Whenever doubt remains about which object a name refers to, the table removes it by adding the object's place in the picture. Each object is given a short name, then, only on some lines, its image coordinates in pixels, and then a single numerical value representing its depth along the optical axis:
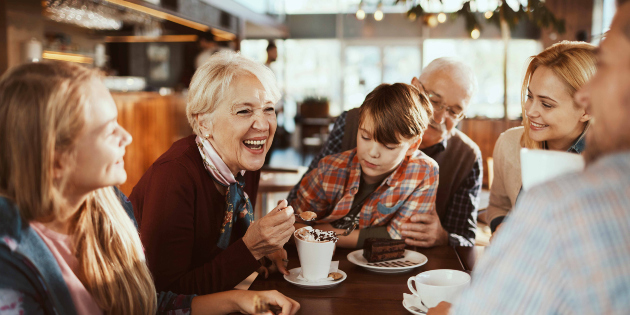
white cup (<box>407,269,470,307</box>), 1.07
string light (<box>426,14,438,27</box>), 5.39
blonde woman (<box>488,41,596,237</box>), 1.71
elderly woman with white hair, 1.35
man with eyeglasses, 2.35
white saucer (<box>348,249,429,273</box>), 1.45
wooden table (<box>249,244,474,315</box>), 1.19
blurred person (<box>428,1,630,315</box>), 0.52
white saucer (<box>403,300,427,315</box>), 1.11
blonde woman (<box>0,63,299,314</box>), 0.87
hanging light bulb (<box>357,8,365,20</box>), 7.43
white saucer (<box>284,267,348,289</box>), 1.31
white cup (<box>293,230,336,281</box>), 1.31
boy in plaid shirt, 1.76
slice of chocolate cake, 1.52
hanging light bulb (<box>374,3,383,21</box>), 7.85
